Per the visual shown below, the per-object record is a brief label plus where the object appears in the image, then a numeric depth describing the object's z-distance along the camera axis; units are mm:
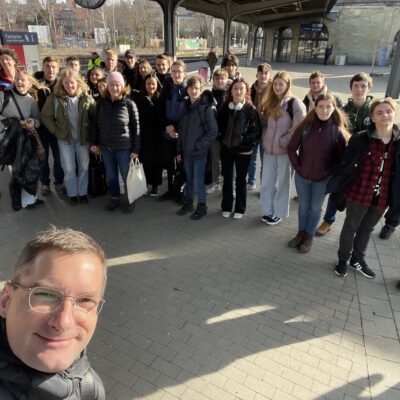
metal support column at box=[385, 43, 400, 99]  8078
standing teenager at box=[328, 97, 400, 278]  3213
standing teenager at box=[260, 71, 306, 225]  4234
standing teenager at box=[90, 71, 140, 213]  4566
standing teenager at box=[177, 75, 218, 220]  4473
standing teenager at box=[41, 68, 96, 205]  4676
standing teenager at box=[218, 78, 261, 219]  4383
